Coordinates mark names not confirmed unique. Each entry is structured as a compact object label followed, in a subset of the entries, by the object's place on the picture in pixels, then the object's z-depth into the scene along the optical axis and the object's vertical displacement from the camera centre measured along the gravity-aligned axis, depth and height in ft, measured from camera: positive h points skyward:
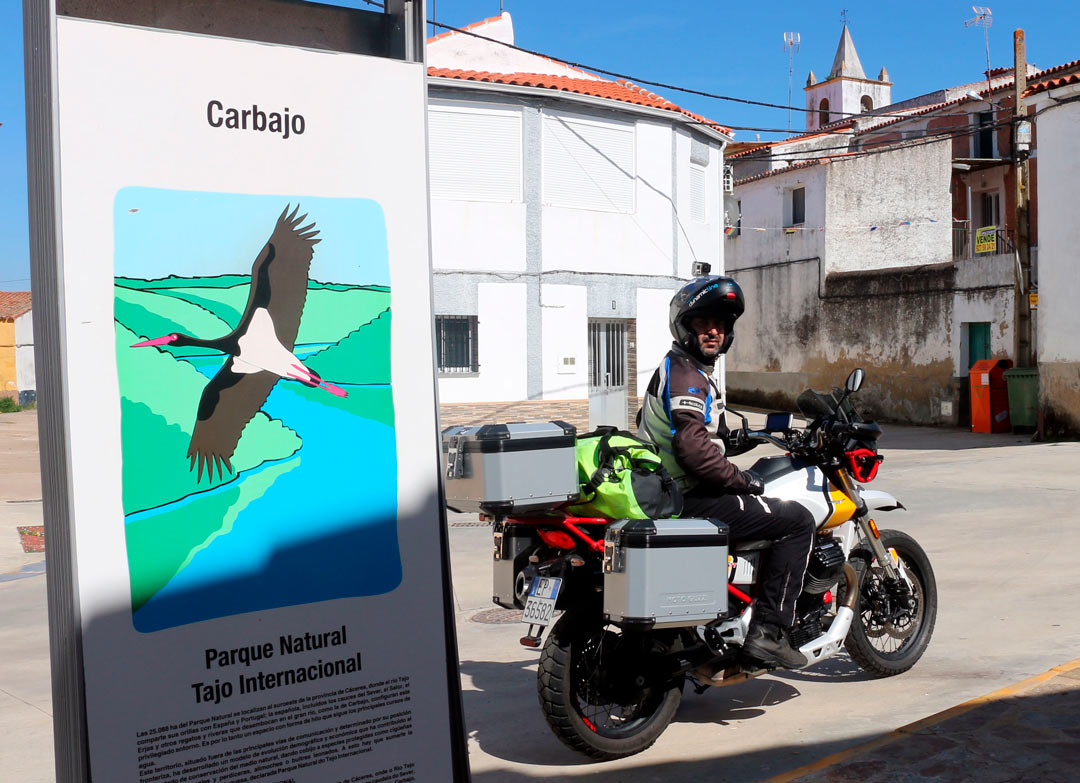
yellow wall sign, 98.12 +9.14
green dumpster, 69.46 -3.43
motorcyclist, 15.80 -1.64
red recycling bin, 72.38 -3.56
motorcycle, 14.96 -3.79
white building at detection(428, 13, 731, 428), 59.93 +6.92
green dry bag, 14.94 -1.77
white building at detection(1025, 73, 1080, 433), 63.77 +5.18
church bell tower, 217.56 +49.95
